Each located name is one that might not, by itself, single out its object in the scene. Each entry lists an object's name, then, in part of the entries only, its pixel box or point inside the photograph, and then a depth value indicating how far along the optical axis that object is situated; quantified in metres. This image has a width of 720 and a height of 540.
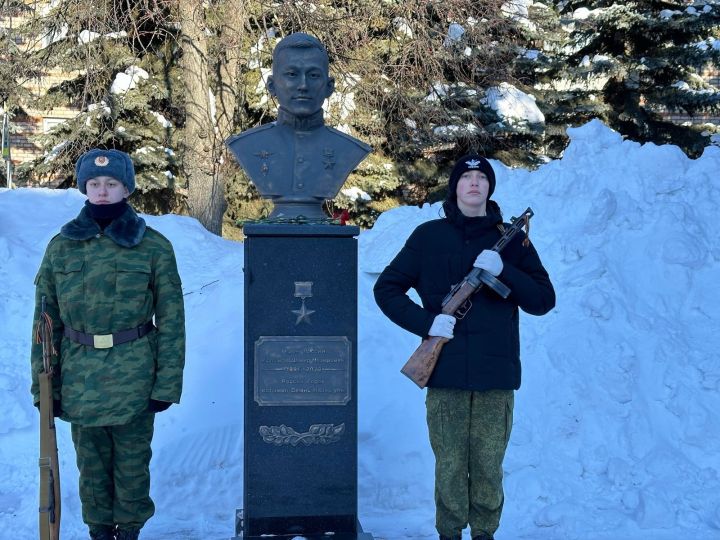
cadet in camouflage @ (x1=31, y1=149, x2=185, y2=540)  3.76
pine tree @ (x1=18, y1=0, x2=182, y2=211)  12.09
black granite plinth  4.07
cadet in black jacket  3.67
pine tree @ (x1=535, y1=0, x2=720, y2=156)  13.52
